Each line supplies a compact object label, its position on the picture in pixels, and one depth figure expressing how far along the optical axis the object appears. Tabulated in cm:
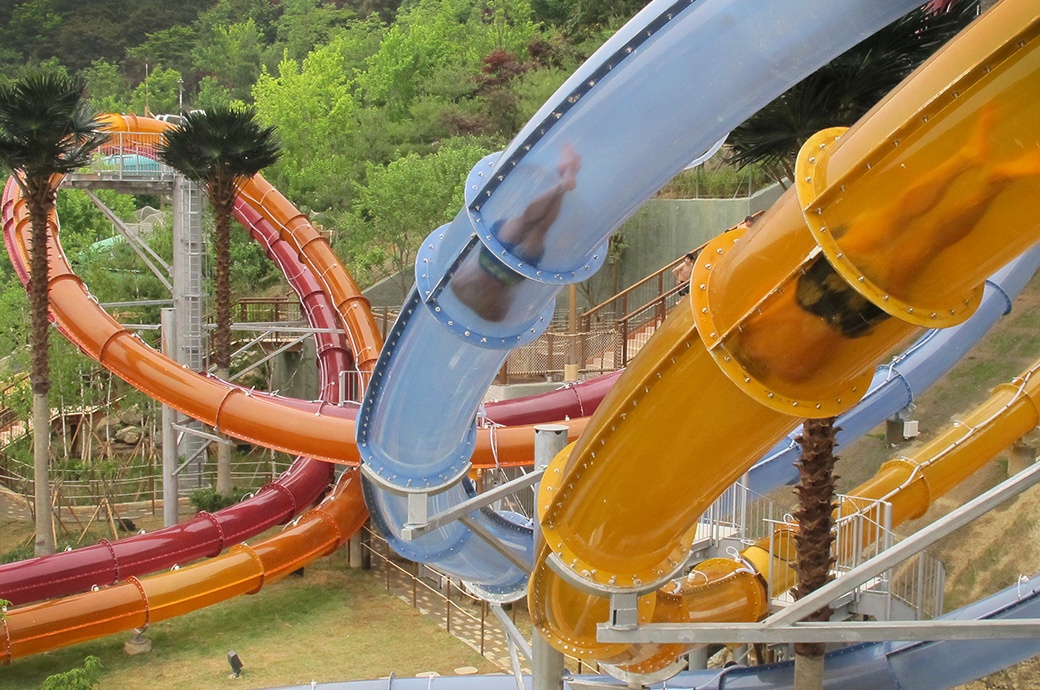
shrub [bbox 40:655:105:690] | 926
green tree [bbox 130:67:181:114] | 4331
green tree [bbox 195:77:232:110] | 4031
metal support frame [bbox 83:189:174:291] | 1612
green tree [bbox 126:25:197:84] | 5244
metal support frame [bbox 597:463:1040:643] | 430
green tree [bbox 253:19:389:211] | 2720
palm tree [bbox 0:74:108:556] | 1313
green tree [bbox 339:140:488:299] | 2220
